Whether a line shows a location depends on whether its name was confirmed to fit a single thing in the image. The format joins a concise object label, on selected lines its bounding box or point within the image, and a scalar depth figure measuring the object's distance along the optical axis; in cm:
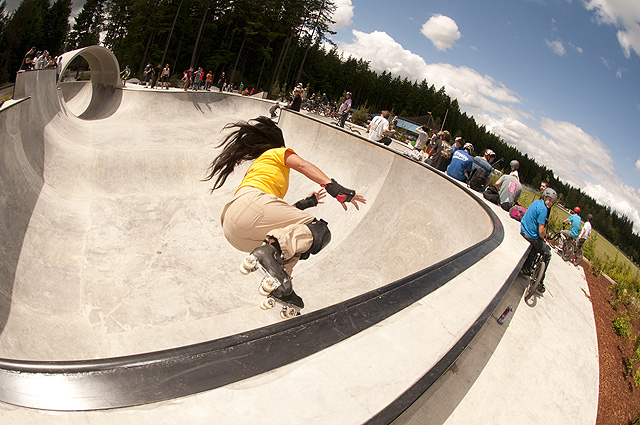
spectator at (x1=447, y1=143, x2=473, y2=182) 958
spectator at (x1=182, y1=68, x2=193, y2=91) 2296
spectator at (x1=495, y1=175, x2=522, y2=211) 807
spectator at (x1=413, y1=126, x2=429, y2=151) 1420
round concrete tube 1678
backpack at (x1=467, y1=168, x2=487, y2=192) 923
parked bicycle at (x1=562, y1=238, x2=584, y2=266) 787
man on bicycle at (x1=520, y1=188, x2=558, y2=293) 479
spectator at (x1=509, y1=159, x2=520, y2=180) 789
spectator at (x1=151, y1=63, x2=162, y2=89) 2557
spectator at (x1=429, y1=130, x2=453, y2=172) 1072
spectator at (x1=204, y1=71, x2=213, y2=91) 2572
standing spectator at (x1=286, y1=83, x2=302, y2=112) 1600
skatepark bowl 131
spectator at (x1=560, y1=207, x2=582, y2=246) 807
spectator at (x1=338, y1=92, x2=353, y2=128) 1651
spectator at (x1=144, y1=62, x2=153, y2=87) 2670
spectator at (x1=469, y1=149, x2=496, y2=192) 900
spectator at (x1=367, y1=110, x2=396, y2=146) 1180
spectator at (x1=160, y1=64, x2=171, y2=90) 2484
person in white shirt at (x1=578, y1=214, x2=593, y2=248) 886
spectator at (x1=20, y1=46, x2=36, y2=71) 1862
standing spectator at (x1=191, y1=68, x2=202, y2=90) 2473
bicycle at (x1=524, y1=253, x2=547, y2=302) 417
